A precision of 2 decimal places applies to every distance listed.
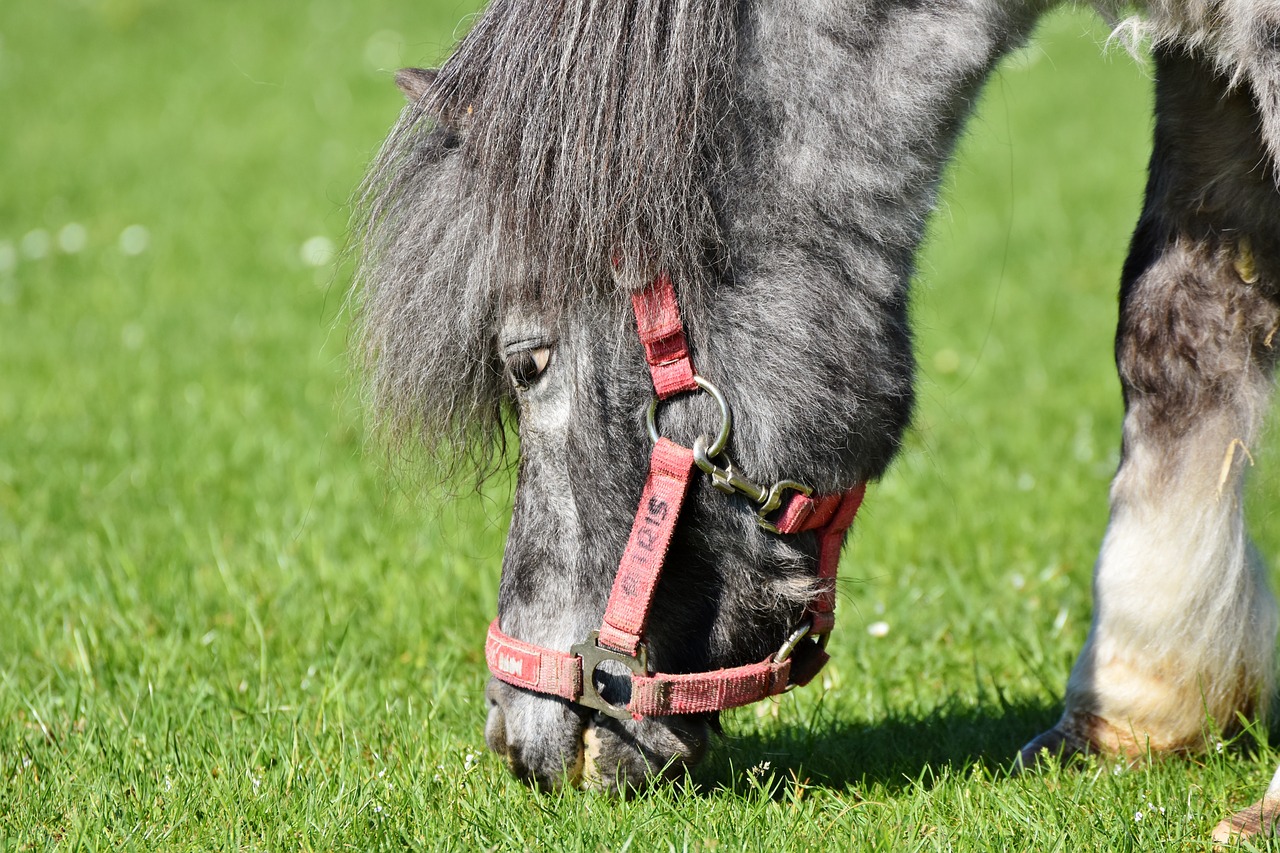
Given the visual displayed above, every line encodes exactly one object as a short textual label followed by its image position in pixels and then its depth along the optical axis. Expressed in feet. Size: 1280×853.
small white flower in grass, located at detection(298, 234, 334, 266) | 49.42
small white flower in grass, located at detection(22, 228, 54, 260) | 54.39
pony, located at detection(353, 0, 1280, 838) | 15.47
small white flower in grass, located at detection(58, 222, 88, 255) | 55.16
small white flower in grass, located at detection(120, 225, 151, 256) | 55.11
